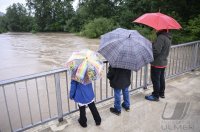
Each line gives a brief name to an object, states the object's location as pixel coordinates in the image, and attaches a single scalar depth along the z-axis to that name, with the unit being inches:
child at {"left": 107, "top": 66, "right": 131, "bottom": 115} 136.6
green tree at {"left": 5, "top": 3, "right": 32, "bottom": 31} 1961.1
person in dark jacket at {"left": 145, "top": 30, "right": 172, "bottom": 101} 151.0
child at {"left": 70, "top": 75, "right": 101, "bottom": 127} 126.0
